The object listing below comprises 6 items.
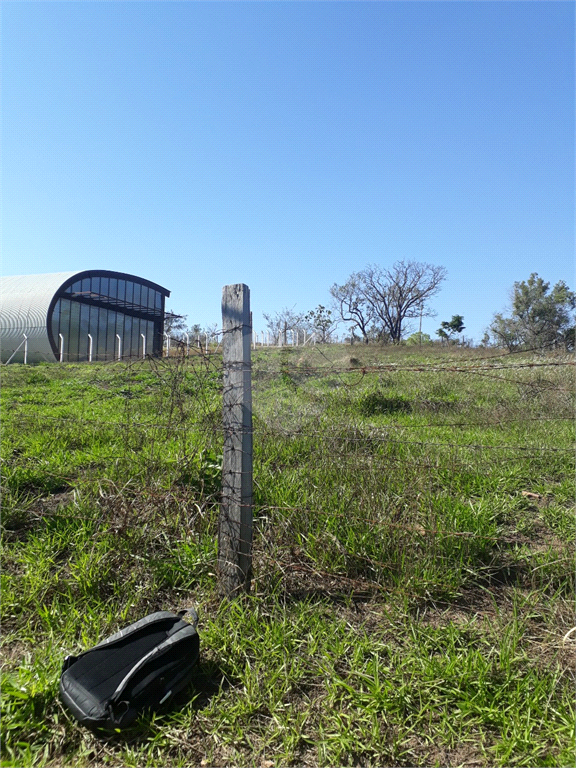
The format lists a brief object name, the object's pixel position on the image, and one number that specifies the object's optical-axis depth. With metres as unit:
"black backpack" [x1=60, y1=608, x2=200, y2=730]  1.95
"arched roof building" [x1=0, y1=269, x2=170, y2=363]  28.95
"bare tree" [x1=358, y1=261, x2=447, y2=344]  43.38
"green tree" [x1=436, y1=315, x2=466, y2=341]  48.88
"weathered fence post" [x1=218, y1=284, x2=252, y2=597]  2.66
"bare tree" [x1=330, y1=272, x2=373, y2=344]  43.94
